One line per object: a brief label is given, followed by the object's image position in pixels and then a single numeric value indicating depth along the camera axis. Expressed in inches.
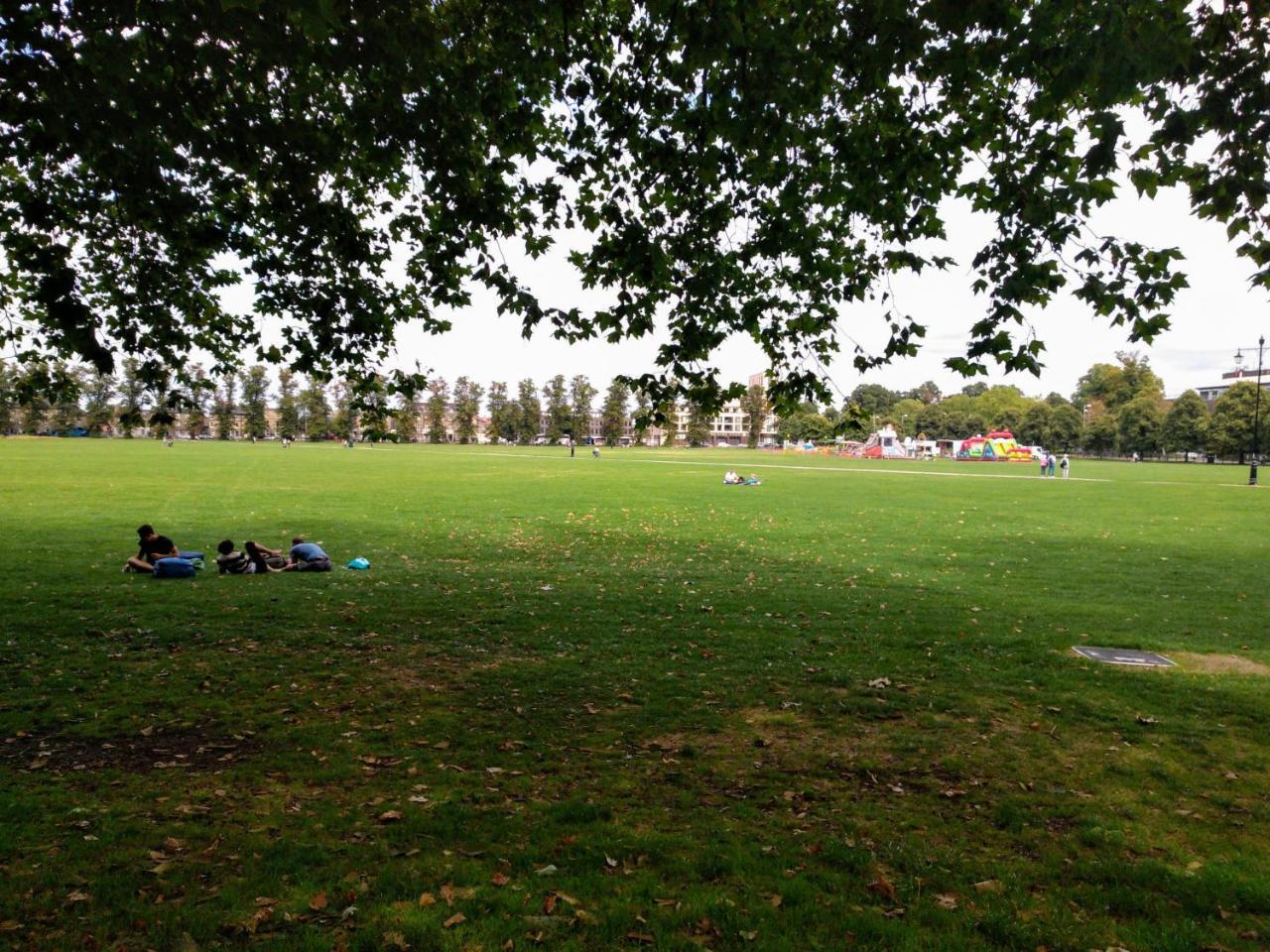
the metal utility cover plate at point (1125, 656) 361.7
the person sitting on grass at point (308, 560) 576.4
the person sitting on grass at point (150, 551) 552.7
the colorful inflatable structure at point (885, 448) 4164.4
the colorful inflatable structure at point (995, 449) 3976.6
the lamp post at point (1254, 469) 1713.8
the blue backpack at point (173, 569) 528.4
